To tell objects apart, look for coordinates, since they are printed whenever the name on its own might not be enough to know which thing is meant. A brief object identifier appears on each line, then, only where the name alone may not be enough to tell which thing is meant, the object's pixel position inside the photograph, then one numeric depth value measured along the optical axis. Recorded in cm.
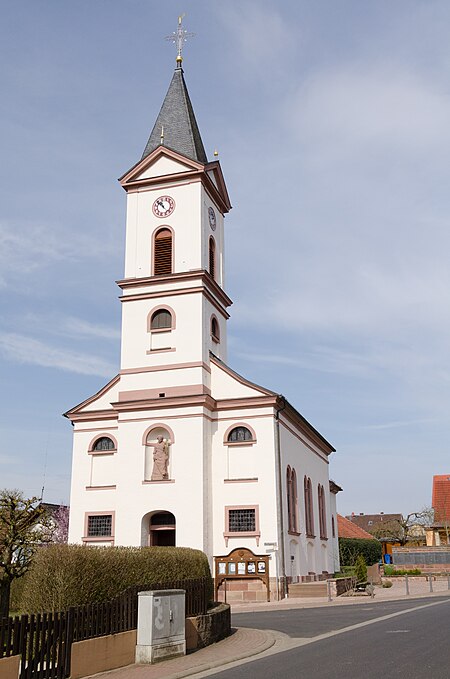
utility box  1350
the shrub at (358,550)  5859
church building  3048
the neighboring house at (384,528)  5766
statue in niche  3080
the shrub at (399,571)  4541
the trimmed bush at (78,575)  1304
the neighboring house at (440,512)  5975
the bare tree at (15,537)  2131
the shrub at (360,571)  3381
